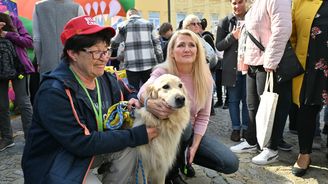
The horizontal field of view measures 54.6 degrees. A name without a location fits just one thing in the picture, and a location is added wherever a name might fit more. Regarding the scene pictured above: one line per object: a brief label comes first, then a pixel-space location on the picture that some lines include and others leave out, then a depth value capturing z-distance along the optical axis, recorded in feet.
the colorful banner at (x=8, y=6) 18.06
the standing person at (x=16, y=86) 12.66
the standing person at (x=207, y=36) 17.75
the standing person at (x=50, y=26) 11.89
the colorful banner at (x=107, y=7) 22.94
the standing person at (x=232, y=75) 13.76
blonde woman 8.73
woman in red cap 5.91
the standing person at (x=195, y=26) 14.51
